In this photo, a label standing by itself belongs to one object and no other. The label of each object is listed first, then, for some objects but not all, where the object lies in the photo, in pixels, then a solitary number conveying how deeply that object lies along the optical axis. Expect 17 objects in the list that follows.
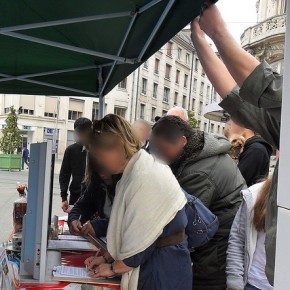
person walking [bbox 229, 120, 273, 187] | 2.95
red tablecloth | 1.62
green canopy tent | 2.38
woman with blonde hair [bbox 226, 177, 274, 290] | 1.90
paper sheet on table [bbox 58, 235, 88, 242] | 2.42
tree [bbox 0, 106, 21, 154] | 28.73
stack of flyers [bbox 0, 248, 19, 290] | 1.74
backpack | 1.82
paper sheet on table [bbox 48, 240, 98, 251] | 2.17
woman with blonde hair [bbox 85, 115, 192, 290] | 1.57
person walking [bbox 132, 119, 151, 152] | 4.32
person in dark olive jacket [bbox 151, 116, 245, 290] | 2.11
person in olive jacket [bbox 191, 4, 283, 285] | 0.91
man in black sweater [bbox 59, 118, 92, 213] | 4.88
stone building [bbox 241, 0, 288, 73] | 22.04
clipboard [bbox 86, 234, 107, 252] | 2.05
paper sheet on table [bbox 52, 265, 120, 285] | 1.67
